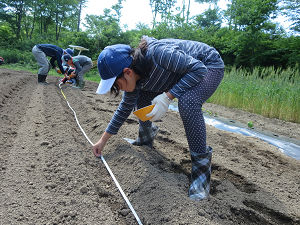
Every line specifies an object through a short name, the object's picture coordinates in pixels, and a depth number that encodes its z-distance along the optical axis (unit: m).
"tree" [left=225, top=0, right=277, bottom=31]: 10.70
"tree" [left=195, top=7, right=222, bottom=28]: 18.48
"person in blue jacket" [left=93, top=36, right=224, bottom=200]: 1.43
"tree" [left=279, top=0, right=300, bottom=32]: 10.54
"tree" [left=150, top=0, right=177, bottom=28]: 23.98
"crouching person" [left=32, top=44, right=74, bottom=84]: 6.92
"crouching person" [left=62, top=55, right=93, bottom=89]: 6.84
